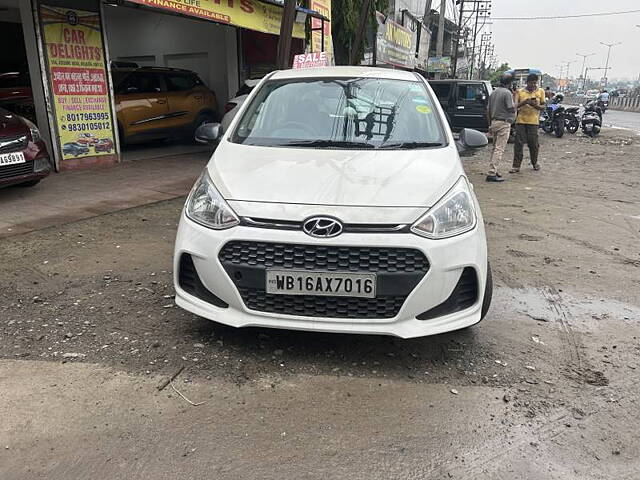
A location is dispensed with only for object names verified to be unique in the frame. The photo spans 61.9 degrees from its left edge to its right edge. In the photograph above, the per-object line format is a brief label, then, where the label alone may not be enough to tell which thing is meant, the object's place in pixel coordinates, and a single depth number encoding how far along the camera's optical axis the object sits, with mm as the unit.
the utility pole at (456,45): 36750
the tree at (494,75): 75375
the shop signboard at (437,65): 30844
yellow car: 10555
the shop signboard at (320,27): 11719
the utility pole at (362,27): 11975
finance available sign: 8508
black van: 14820
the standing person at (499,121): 8828
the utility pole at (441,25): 28547
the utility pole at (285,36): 7887
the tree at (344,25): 14383
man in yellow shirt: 9242
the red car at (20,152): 5922
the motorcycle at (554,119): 16547
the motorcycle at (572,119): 17547
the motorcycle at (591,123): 16578
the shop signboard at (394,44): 17109
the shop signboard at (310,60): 9273
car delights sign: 8156
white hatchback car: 2711
